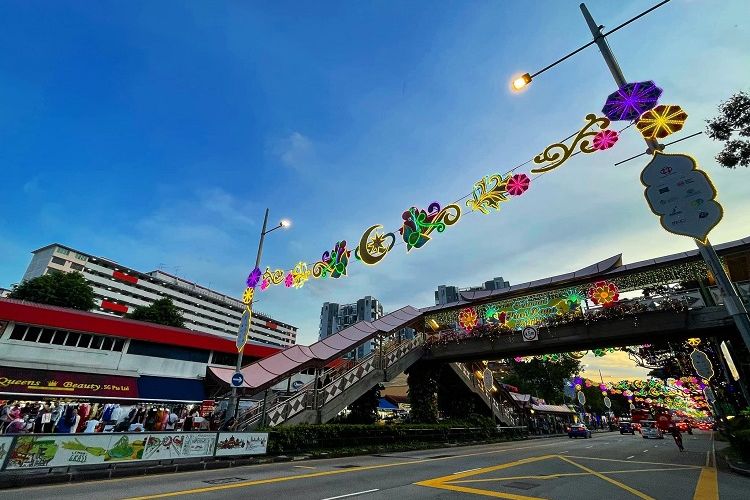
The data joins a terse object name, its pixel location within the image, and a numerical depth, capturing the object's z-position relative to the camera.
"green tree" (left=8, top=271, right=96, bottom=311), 51.38
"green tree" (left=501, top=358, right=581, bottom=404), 51.28
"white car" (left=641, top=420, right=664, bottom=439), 33.34
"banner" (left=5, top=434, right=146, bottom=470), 8.13
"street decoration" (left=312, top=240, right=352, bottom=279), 14.40
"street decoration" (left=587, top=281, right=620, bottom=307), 18.62
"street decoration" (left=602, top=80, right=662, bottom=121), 7.47
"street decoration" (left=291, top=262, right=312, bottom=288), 16.34
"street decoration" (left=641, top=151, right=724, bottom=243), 5.92
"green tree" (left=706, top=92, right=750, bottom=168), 9.05
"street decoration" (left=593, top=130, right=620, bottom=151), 8.77
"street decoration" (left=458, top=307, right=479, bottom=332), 22.89
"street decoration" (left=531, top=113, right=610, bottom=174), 8.84
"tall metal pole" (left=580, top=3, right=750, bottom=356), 5.61
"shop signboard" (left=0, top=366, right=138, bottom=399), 20.83
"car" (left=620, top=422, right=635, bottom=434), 46.38
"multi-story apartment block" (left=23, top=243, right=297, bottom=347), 85.50
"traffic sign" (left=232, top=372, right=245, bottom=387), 13.45
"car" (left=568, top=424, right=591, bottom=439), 35.62
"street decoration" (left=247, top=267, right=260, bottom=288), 17.73
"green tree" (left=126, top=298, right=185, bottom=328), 59.91
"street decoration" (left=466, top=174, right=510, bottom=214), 10.33
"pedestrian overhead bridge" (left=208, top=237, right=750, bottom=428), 16.36
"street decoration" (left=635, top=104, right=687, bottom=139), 7.34
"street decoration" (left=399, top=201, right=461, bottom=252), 11.27
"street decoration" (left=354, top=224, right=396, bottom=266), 12.77
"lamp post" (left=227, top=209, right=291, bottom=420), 13.57
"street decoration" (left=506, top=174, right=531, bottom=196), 10.05
